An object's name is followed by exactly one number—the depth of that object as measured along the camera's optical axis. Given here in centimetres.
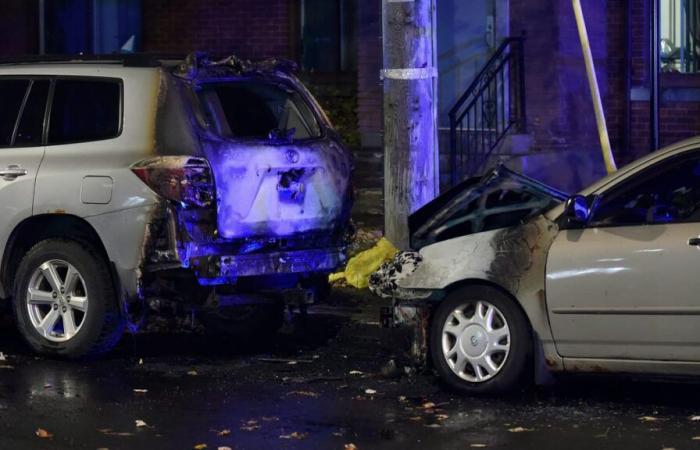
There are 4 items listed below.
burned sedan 1156
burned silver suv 1353
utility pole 1658
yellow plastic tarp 1829
